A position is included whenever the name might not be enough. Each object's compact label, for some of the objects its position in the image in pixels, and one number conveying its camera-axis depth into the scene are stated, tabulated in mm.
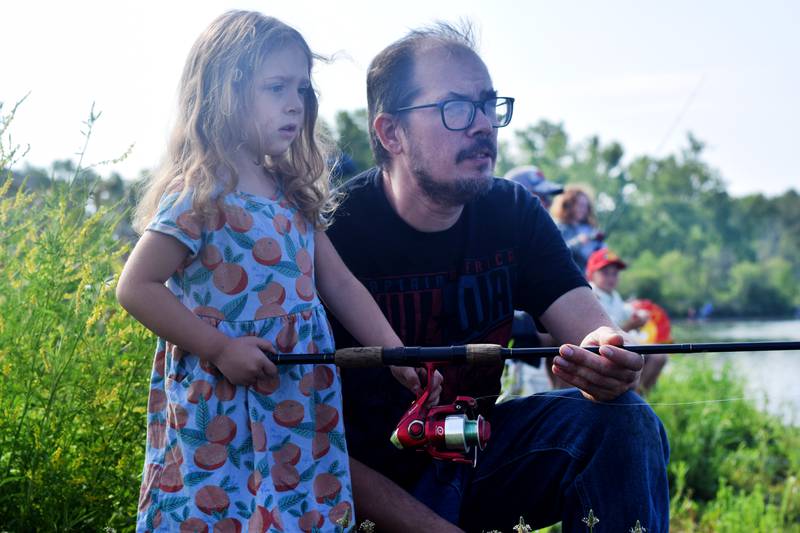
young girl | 2283
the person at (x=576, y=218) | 7301
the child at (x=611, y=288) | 6973
